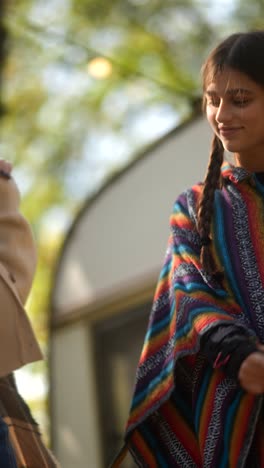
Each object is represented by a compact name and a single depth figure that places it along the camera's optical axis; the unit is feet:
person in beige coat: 12.95
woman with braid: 12.21
